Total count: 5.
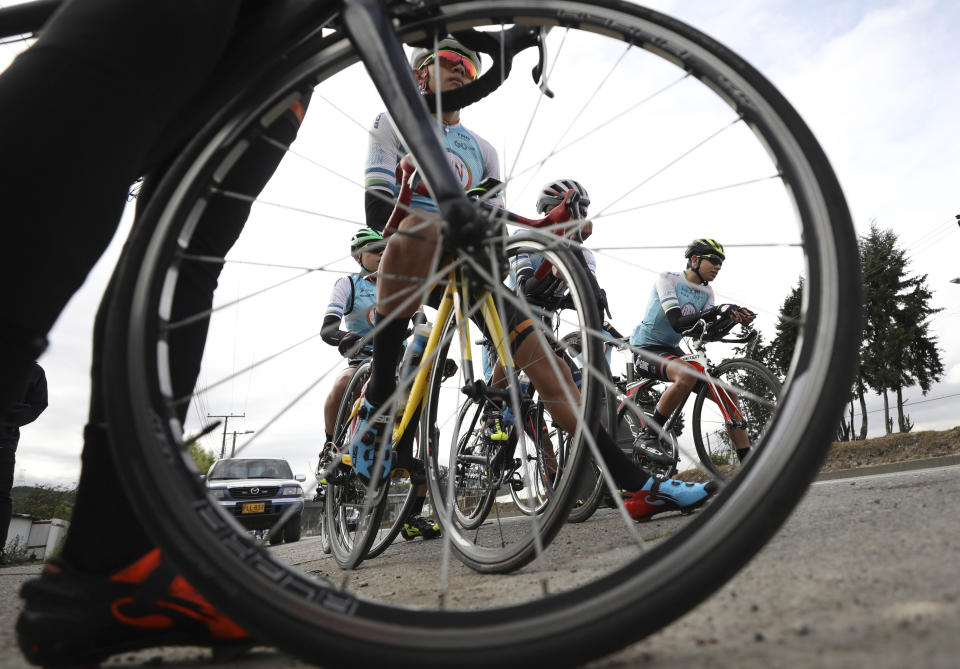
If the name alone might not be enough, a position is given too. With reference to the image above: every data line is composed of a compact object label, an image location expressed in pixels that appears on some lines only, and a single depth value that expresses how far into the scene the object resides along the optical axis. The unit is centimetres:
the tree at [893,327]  3616
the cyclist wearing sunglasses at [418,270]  200
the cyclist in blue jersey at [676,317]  493
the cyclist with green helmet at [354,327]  382
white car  1136
